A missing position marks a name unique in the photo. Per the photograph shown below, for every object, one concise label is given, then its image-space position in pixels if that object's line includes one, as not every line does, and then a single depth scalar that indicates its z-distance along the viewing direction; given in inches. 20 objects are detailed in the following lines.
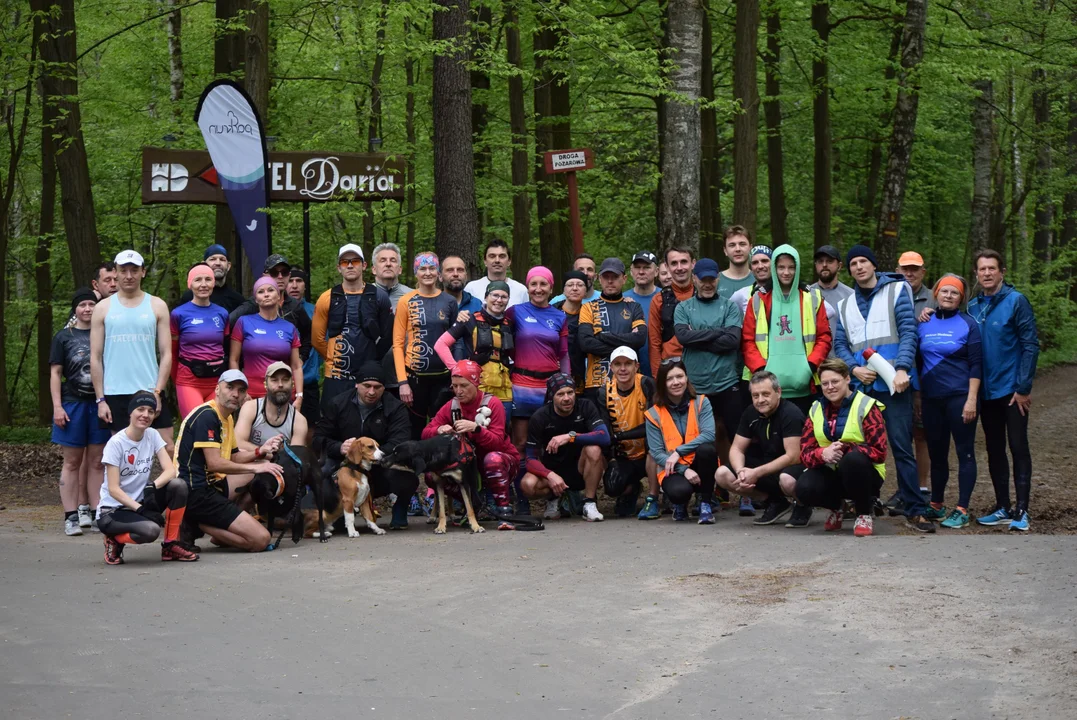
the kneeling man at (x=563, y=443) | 423.8
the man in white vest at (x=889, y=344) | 391.2
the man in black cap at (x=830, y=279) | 425.1
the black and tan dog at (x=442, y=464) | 398.3
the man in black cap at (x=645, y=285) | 452.1
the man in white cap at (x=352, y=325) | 435.8
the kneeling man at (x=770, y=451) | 399.2
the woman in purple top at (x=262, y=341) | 419.2
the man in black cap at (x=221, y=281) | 458.3
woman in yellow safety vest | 376.5
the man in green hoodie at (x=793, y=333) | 416.8
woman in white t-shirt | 354.6
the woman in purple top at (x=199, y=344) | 421.4
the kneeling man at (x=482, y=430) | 405.1
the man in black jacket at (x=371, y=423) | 406.6
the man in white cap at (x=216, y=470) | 369.4
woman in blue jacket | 390.3
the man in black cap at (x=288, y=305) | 443.5
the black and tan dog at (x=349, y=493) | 394.3
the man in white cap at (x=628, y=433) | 430.6
